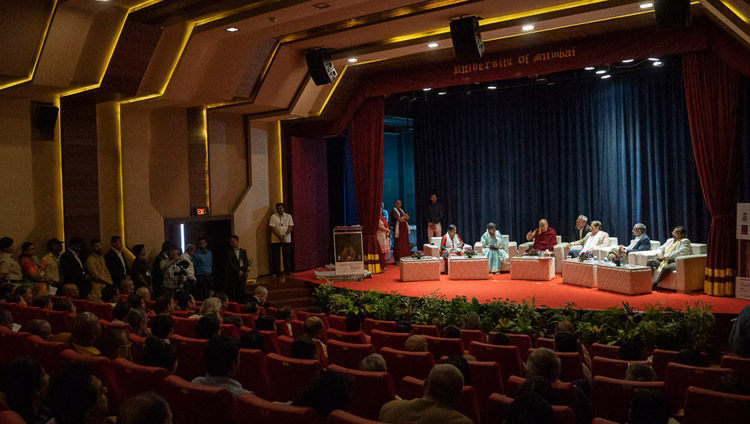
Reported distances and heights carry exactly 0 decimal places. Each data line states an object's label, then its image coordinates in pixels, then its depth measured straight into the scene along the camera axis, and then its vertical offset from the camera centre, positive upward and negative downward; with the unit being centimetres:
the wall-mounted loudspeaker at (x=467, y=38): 777 +215
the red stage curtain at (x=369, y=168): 1157 +88
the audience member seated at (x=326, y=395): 246 -70
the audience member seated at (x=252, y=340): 408 -78
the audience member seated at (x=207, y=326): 443 -74
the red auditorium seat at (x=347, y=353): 417 -91
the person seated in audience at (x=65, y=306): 566 -71
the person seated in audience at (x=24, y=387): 273 -69
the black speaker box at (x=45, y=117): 897 +157
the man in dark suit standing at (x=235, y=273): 1016 -84
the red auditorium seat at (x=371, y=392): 317 -89
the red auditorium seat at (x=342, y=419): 222 -72
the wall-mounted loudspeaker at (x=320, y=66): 959 +230
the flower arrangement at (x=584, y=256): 972 -75
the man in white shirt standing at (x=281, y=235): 1170 -30
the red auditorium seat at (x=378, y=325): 612 -108
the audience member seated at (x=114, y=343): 387 -73
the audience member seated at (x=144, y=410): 204 -61
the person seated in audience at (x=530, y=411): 217 -70
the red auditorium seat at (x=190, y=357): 406 -88
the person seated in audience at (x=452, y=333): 498 -95
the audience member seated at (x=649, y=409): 244 -78
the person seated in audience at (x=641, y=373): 343 -91
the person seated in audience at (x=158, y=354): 343 -71
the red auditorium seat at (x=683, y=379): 362 -101
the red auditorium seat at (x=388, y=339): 497 -99
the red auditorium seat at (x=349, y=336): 494 -94
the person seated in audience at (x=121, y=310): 530 -72
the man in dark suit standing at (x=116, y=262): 931 -55
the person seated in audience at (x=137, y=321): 491 -76
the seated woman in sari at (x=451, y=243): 1161 -57
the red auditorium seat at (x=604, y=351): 479 -109
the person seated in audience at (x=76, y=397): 239 -65
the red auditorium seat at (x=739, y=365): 411 -107
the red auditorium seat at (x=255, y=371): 378 -91
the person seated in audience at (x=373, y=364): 344 -81
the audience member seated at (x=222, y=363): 321 -73
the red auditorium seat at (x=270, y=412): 237 -74
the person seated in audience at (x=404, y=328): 564 -101
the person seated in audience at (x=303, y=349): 378 -78
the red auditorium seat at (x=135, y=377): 305 -76
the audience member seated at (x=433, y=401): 259 -79
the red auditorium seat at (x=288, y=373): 348 -87
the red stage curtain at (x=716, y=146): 827 +76
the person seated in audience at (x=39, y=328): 442 -71
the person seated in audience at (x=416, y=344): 416 -86
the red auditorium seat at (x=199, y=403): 271 -79
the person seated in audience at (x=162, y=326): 424 -69
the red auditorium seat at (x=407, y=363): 391 -93
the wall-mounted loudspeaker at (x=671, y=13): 616 +188
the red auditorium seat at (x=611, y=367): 399 -102
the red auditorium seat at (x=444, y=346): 463 -98
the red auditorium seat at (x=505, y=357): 427 -100
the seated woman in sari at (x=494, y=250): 1122 -69
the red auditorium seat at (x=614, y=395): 325 -99
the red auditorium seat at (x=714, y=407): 284 -93
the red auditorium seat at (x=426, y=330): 553 -103
